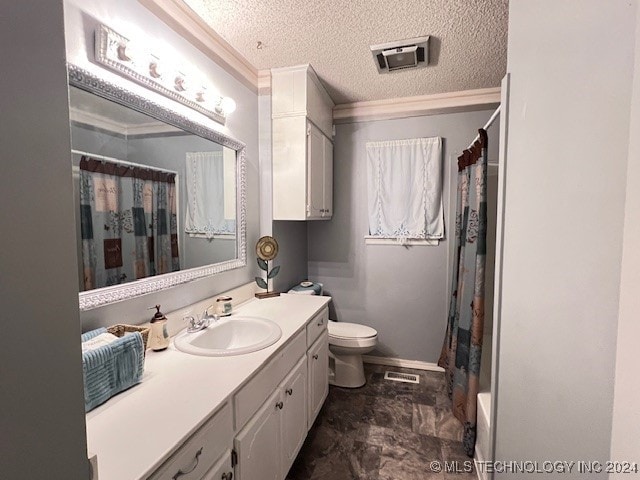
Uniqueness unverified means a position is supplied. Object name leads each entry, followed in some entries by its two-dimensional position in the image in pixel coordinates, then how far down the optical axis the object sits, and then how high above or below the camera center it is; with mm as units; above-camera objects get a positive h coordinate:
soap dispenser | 1257 -462
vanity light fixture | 1121 +658
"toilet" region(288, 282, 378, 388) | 2309 -980
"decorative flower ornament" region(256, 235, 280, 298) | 2102 -222
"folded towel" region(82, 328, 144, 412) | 868 -443
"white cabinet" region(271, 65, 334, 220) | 2086 +594
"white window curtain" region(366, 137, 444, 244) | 2604 +299
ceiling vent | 1771 +1047
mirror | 1081 +132
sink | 1302 -542
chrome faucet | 1465 -497
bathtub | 1531 -1103
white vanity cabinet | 1080 -828
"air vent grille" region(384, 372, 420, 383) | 2553 -1330
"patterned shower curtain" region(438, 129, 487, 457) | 1753 -435
